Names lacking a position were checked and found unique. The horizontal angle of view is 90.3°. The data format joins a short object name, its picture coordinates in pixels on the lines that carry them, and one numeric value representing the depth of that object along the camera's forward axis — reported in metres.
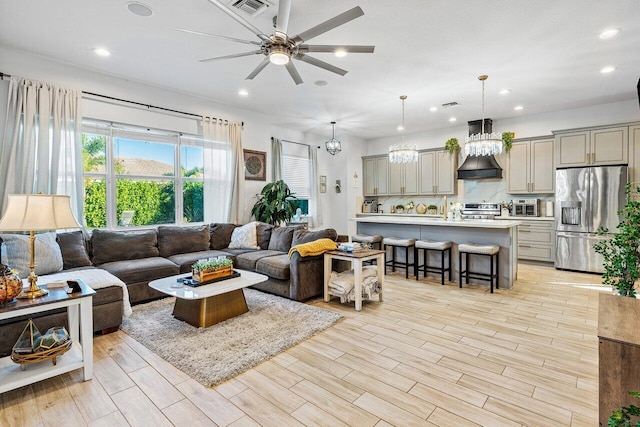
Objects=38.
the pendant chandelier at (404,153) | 5.33
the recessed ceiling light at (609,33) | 3.10
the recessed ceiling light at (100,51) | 3.56
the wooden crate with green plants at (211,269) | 3.21
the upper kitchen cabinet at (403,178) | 7.73
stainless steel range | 6.66
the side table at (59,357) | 1.97
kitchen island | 4.50
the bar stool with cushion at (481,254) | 4.29
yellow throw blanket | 3.81
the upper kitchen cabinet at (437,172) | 7.18
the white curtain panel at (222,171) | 5.35
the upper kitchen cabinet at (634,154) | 5.08
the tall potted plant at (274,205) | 5.80
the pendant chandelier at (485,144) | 4.57
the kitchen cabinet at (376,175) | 8.21
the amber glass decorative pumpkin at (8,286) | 2.01
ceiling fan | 2.33
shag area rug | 2.43
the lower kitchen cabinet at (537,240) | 5.84
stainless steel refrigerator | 5.09
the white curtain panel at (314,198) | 7.59
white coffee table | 3.00
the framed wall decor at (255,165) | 6.00
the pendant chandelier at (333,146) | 6.93
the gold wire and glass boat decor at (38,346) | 2.06
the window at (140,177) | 4.38
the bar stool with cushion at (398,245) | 5.07
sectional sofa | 3.01
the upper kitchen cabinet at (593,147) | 5.19
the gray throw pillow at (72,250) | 3.58
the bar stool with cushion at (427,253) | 4.76
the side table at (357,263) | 3.62
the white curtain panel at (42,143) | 3.56
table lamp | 2.05
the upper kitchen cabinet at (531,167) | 6.01
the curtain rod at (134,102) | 3.56
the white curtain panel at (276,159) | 6.50
